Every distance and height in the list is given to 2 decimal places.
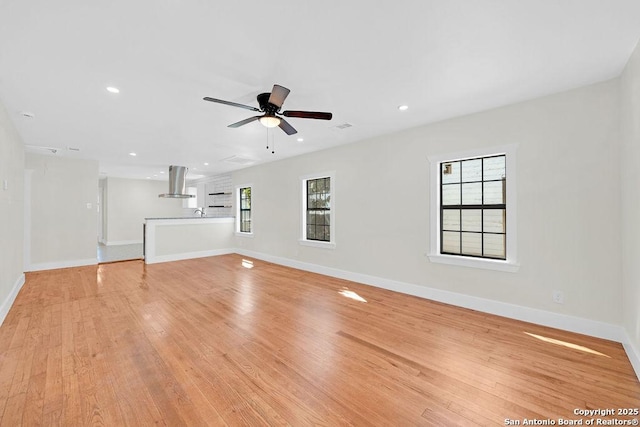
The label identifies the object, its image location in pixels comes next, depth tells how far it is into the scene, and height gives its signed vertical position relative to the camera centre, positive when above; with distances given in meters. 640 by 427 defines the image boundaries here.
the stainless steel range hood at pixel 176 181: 7.39 +0.91
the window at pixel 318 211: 5.32 +0.05
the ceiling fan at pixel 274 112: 2.46 +1.04
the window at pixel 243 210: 7.91 +0.09
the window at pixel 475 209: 3.18 +0.07
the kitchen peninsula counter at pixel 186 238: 6.51 -0.69
